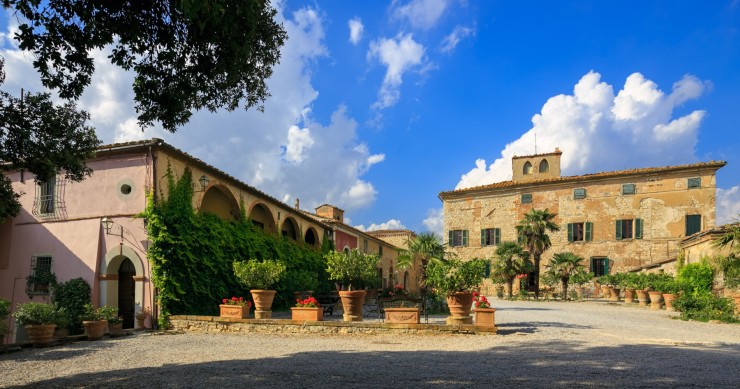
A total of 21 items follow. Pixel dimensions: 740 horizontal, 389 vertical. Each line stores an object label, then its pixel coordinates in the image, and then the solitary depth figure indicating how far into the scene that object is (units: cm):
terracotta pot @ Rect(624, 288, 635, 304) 2598
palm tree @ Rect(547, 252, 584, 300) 2953
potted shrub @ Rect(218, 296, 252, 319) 1318
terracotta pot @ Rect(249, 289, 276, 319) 1335
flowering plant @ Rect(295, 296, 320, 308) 1273
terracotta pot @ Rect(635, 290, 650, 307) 2405
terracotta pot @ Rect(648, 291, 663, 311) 2181
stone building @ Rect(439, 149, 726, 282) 3173
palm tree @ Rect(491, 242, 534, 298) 2886
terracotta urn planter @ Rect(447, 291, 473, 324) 1156
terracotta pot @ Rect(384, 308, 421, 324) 1166
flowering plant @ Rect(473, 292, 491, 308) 1178
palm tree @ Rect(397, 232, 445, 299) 2116
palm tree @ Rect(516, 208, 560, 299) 2933
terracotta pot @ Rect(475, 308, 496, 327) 1155
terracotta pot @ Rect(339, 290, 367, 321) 1276
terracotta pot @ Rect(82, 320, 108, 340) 1198
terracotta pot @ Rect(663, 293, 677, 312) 2094
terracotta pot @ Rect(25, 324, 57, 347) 1114
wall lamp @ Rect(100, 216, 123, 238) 1447
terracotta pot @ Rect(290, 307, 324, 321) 1252
